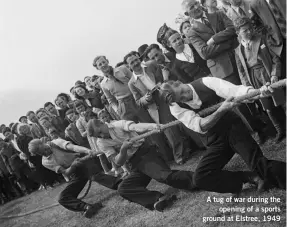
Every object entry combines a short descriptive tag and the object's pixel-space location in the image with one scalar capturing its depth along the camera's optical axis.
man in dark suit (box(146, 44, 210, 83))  4.81
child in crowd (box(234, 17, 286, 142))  3.72
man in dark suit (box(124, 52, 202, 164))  5.22
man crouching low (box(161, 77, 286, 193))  3.23
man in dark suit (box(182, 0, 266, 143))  4.31
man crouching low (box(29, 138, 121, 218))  5.67
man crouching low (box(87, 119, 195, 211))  4.31
